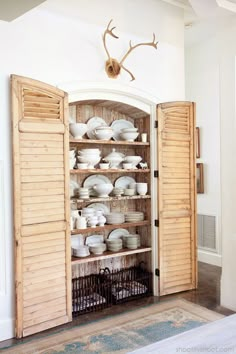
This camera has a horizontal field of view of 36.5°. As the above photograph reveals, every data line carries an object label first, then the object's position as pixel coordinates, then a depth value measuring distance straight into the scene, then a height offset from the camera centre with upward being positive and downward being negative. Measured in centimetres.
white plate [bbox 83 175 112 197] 420 -10
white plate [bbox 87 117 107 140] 420 +58
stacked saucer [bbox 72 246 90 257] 386 -85
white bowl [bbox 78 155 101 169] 389 +15
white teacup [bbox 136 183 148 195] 429 -18
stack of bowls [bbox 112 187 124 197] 417 -22
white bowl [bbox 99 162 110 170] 402 +8
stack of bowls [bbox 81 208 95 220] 399 -44
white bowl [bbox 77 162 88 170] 385 +8
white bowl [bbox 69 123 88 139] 384 +47
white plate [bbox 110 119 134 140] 440 +59
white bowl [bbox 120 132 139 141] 423 +44
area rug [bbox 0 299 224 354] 297 -145
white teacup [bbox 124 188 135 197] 426 -23
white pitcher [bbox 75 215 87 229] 384 -53
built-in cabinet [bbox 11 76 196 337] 325 -28
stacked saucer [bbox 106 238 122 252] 413 -83
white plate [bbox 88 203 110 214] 427 -41
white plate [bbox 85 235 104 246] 423 -79
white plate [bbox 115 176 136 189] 448 -10
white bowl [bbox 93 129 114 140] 398 +44
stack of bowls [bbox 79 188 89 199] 392 -22
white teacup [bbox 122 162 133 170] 420 +8
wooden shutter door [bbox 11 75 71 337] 321 -31
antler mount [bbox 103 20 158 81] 379 +118
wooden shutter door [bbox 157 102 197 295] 424 -29
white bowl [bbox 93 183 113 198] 400 -18
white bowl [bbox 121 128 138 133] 423 +51
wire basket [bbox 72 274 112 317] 380 -134
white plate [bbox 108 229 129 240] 441 -75
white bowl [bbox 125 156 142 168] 423 +16
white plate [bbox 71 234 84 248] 411 -78
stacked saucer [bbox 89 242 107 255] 398 -84
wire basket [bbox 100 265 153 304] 406 -130
